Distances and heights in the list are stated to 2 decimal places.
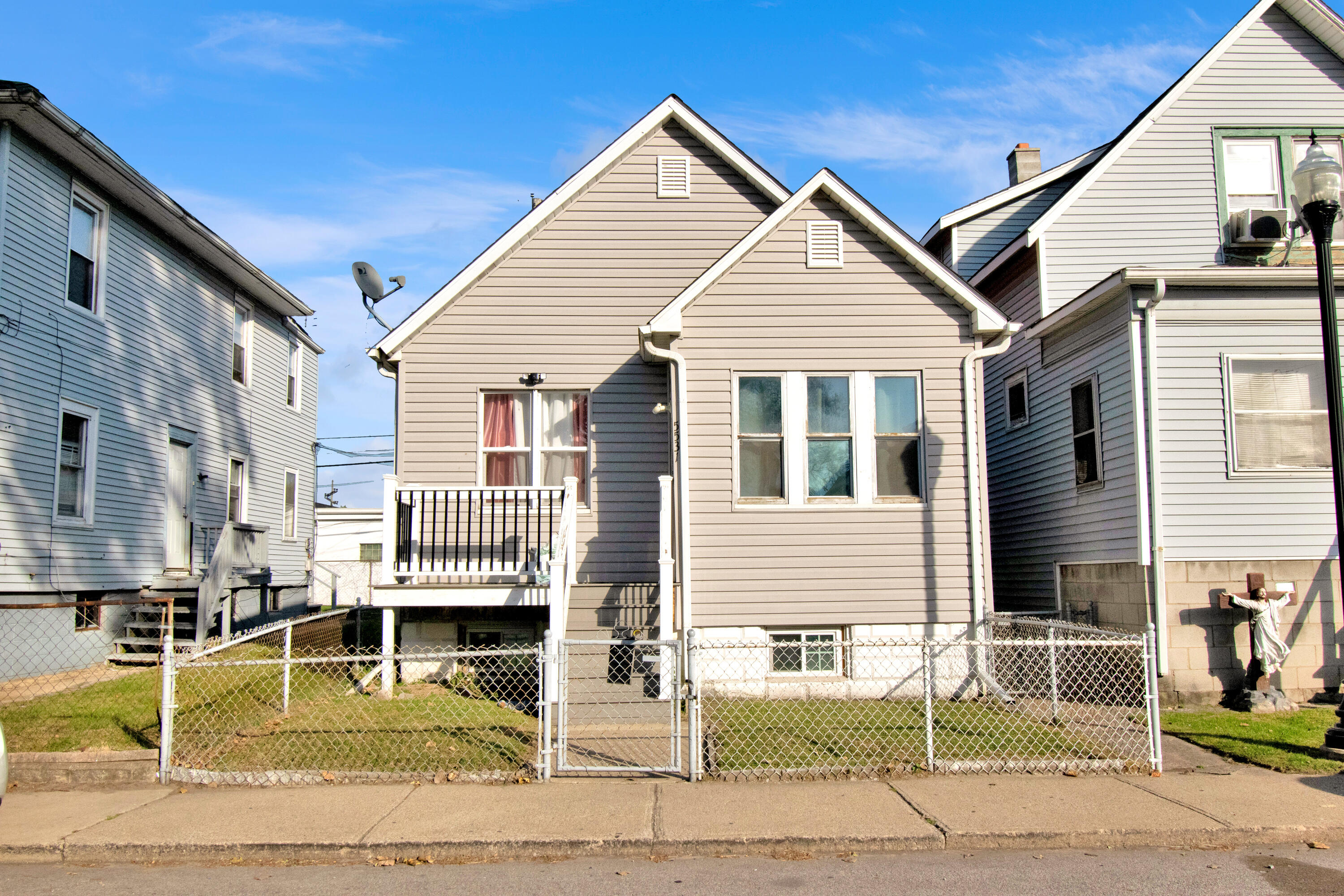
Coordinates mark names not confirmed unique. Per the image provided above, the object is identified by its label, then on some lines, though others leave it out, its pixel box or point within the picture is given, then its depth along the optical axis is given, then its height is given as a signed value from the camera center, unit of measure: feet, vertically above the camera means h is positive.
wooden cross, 33.83 -2.32
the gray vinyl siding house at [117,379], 40.78 +8.76
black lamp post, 26.63 +8.06
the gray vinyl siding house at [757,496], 34.76 +2.09
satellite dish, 44.98 +12.41
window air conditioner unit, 41.78 +13.55
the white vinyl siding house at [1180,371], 34.88 +6.61
